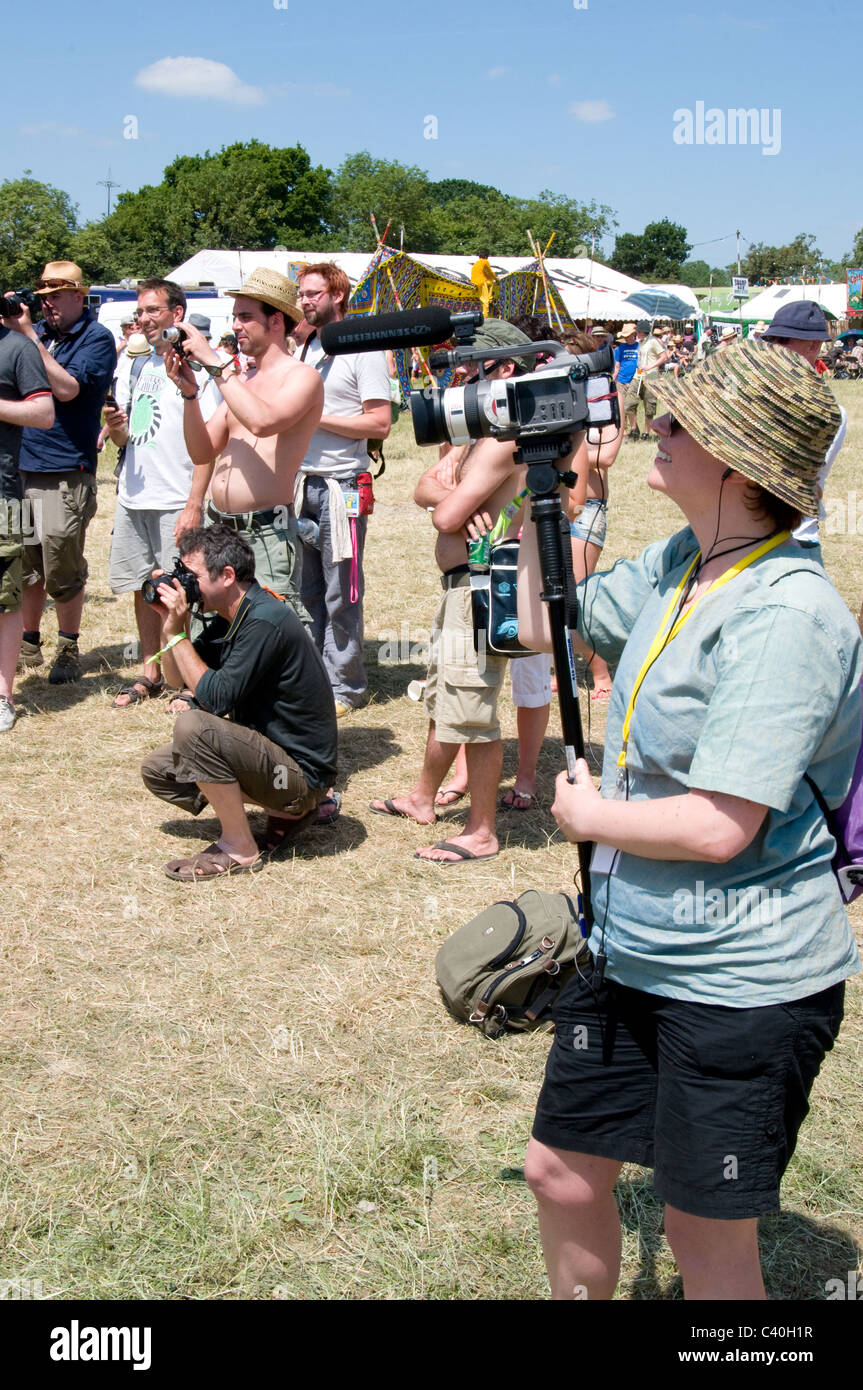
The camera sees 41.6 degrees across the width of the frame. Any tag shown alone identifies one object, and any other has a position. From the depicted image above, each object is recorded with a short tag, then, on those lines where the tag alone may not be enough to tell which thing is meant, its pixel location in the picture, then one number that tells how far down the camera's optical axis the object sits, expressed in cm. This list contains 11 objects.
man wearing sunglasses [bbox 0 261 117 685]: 618
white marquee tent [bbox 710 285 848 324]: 4037
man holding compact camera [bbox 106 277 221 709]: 616
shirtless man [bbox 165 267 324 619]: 473
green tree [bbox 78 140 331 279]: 6388
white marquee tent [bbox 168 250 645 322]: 2673
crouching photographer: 421
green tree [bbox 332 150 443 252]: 6660
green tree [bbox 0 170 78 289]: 3962
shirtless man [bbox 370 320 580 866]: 423
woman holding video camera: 158
